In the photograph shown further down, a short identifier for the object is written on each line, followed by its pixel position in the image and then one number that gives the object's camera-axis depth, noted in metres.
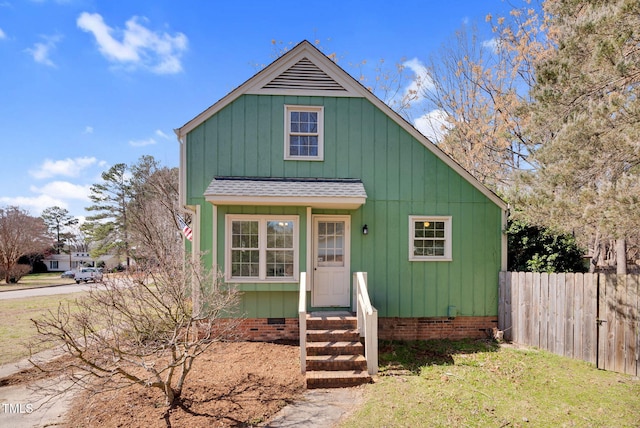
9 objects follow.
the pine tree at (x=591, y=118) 5.41
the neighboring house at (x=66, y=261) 49.65
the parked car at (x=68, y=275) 36.09
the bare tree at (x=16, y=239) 29.56
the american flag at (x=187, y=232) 11.73
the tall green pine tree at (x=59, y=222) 55.66
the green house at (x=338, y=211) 8.03
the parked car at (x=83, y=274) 30.56
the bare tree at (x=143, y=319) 4.44
